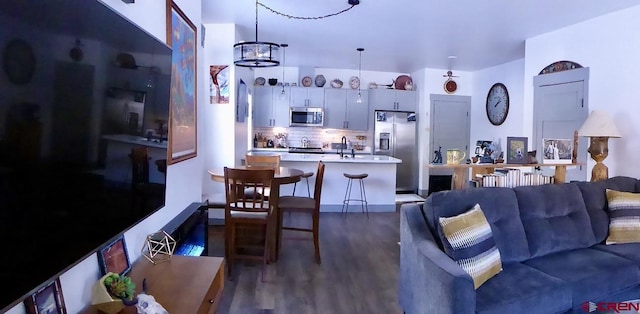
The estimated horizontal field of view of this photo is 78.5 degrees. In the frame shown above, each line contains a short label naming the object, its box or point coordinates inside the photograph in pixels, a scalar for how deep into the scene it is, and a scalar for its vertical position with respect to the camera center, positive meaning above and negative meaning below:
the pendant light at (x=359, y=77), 7.47 +1.45
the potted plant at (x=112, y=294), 1.31 -0.51
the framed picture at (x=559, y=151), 4.67 -0.01
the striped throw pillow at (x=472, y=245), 2.21 -0.56
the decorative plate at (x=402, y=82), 8.02 +1.35
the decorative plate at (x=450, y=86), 7.76 +1.24
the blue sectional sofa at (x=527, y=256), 2.08 -0.69
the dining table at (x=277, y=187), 3.55 -0.38
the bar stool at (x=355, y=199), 6.00 -0.79
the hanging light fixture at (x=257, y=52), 3.63 +0.86
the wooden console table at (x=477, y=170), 3.46 -0.20
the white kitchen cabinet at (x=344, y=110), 7.85 +0.74
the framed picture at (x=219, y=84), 5.01 +0.77
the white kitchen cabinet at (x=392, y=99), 7.79 +0.96
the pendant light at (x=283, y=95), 7.69 +0.99
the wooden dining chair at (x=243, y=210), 3.21 -0.56
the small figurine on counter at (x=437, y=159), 3.76 -0.11
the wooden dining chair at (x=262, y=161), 4.57 -0.19
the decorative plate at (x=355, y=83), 7.96 +1.29
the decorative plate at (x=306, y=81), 7.84 +1.30
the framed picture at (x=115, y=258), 1.48 -0.46
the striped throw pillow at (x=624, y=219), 2.91 -0.51
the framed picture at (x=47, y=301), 1.04 -0.45
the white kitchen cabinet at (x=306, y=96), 7.73 +0.98
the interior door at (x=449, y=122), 7.76 +0.52
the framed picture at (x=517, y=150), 3.79 -0.01
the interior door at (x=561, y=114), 4.62 +0.45
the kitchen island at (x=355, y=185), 5.88 -0.55
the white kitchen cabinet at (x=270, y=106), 7.64 +0.76
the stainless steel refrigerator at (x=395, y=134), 7.74 +0.26
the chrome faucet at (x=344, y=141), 8.03 +0.11
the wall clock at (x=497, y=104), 6.88 +0.82
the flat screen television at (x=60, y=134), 0.81 +0.02
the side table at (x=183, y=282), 1.44 -0.57
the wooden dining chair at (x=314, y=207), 3.75 -0.59
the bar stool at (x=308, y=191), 5.75 -0.68
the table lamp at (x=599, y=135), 3.69 +0.15
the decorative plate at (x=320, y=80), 7.82 +1.32
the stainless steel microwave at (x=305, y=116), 7.71 +0.59
